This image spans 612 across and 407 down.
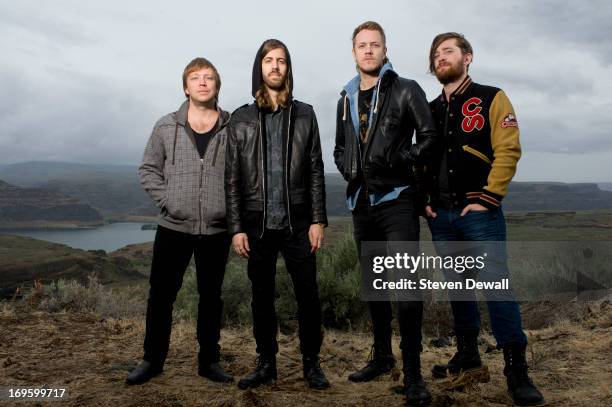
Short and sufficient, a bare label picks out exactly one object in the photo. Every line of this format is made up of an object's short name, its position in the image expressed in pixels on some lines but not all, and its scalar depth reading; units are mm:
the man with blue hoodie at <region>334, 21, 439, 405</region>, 3324
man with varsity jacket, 3305
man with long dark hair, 3520
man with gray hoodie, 3699
